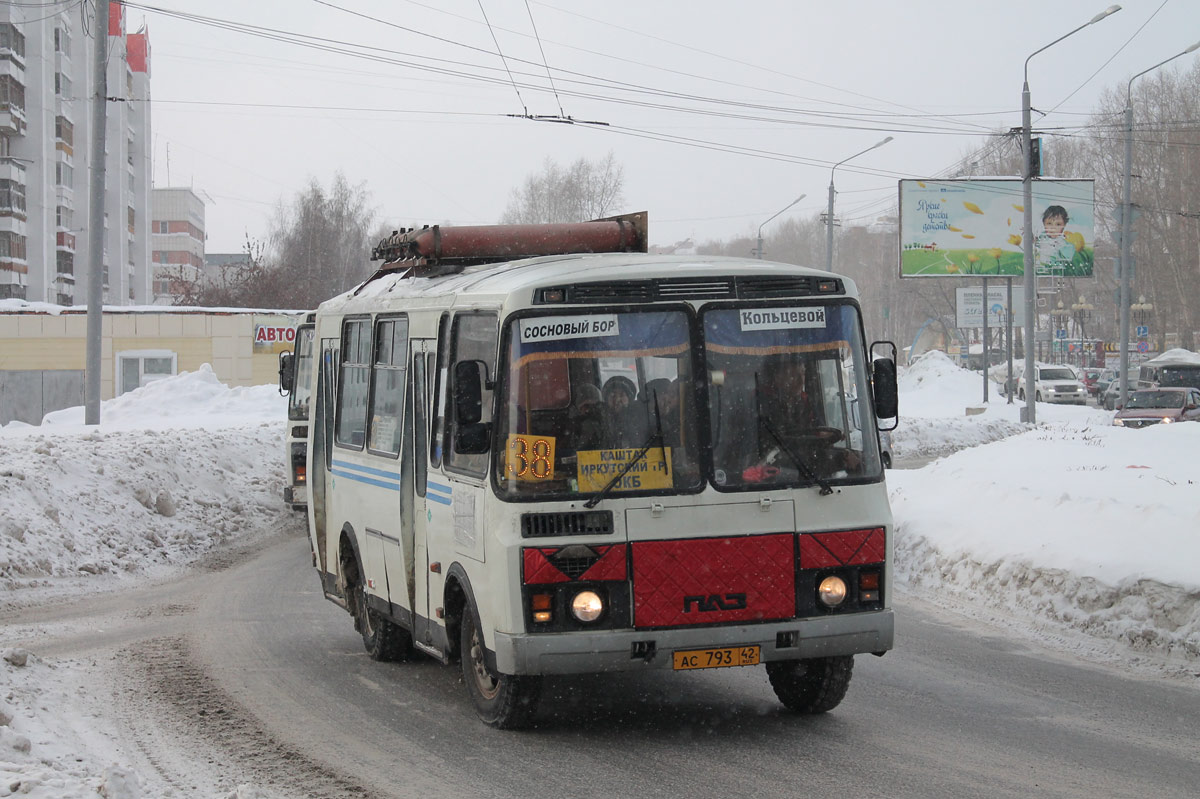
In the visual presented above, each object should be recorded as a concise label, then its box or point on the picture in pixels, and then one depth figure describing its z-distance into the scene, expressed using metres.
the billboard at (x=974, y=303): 63.03
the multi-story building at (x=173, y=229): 136.00
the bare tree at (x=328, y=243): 87.88
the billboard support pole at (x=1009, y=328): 50.59
